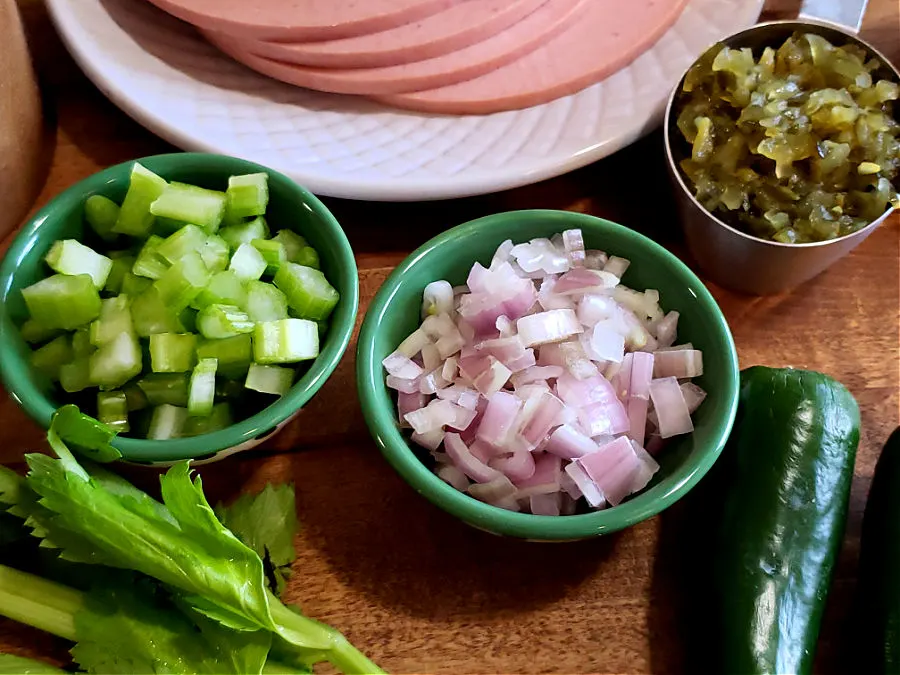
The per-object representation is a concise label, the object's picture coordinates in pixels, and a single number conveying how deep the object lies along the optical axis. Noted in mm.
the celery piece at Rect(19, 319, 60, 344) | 206
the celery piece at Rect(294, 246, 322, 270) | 221
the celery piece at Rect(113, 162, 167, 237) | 212
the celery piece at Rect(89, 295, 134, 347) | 201
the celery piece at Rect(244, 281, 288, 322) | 204
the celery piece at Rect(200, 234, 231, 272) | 206
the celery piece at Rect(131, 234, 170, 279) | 204
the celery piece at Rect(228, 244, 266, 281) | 207
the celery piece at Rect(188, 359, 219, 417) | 196
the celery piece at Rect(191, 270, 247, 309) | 200
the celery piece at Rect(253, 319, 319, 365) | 197
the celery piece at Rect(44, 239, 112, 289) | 207
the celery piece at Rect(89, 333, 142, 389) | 196
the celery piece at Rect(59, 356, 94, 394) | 200
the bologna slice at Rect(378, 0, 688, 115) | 264
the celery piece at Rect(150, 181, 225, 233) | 208
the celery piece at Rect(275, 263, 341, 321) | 208
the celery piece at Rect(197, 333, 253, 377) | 199
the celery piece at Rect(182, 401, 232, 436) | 200
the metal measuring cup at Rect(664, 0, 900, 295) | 230
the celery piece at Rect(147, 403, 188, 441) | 200
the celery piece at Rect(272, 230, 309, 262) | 223
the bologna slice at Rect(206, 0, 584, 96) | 258
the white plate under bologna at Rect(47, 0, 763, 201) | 253
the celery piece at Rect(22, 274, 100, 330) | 199
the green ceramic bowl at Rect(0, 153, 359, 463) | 190
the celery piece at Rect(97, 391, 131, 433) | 201
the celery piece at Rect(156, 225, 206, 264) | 202
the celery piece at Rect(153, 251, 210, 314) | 197
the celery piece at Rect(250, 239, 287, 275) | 213
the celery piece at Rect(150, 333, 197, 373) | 197
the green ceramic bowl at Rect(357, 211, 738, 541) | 180
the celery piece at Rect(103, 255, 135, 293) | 213
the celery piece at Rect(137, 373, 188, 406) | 201
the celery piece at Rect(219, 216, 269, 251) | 217
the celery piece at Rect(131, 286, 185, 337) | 200
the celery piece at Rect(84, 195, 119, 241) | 217
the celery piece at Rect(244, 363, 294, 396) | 200
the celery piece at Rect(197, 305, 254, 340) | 196
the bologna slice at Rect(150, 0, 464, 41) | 250
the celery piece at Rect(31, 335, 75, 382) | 204
